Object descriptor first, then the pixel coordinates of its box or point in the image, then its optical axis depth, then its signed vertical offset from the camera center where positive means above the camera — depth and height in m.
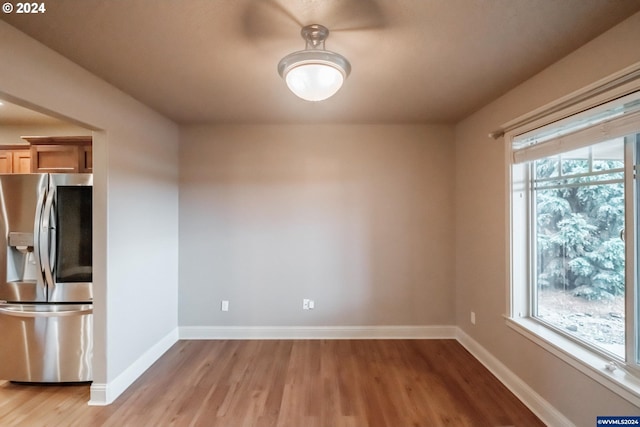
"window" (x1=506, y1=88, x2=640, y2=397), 1.64 -0.11
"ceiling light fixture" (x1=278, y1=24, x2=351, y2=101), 1.58 +0.83
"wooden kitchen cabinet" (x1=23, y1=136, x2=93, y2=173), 2.74 +0.62
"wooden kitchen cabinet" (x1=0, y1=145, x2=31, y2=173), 3.04 +0.64
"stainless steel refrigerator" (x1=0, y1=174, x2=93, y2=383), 2.42 -0.58
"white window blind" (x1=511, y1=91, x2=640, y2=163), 1.54 +0.54
